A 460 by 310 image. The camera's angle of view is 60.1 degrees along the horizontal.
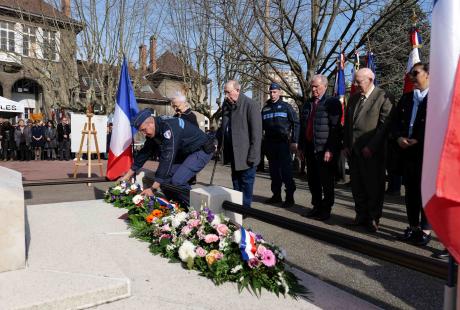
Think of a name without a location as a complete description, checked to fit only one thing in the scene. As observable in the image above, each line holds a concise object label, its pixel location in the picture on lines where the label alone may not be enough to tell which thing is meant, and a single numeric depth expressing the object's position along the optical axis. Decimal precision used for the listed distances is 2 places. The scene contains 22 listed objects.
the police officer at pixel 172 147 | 4.41
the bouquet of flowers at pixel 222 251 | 2.80
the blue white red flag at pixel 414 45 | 6.33
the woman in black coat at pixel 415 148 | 4.20
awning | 19.27
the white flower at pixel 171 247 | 3.29
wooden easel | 9.68
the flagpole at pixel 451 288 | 1.87
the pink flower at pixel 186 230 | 3.24
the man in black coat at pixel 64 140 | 17.86
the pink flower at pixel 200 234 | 3.13
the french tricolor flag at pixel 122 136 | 6.45
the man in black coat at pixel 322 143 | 5.29
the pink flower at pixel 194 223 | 3.27
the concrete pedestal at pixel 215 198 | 3.86
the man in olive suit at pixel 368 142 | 4.66
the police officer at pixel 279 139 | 6.34
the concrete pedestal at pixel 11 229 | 2.68
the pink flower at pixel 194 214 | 3.43
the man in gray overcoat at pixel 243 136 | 5.28
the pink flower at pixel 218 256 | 2.94
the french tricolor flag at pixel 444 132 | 1.54
